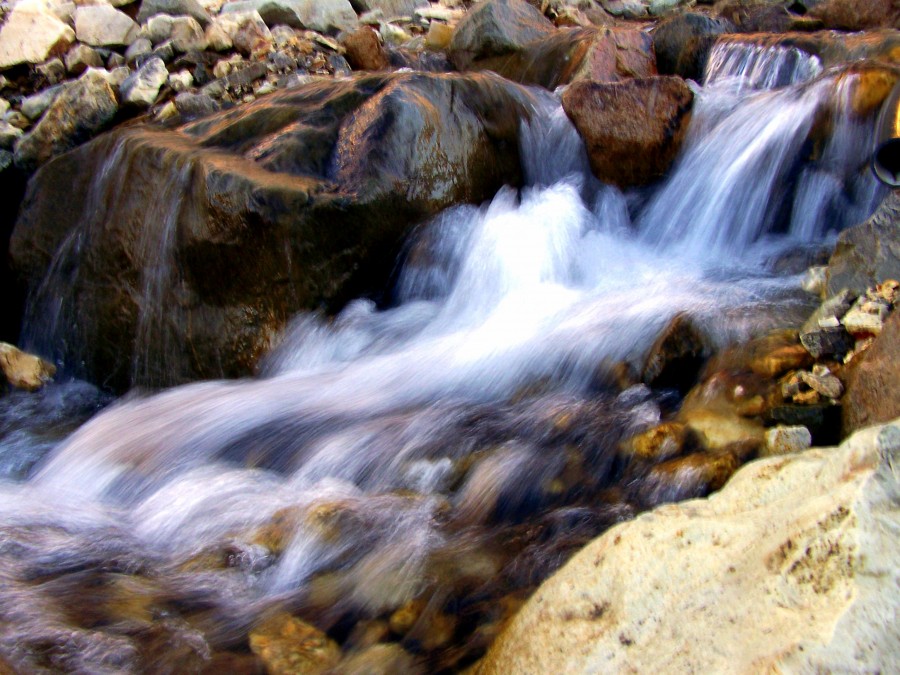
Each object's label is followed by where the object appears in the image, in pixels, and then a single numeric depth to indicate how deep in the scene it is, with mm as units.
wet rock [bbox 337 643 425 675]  2203
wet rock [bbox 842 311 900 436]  2477
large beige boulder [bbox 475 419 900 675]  1436
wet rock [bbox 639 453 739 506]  2633
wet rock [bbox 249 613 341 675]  2250
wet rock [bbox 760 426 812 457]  2664
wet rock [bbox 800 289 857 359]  3039
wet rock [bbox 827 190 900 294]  3225
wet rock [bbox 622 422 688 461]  2898
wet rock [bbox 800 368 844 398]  2834
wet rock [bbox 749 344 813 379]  3092
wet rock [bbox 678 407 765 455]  2762
